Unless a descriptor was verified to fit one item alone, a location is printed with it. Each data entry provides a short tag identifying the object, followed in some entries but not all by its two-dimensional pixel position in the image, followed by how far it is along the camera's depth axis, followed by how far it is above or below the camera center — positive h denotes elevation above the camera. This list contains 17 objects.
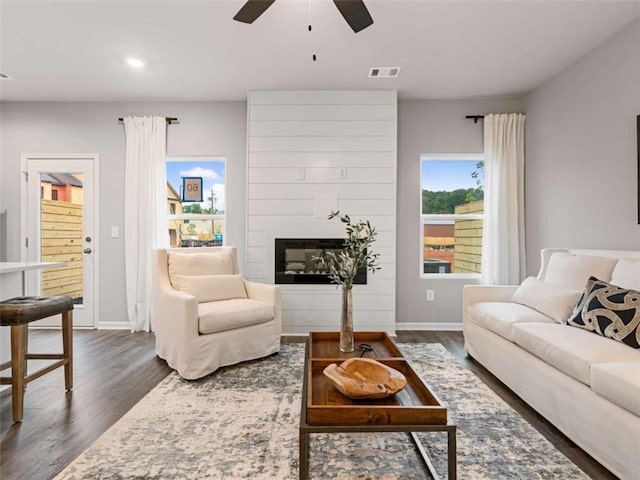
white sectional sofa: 1.54 -0.63
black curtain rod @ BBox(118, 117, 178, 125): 4.17 +1.38
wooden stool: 1.99 -0.51
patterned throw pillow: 1.93 -0.41
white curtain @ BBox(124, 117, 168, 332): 4.10 +0.37
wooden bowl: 1.48 -0.61
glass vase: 2.17 -0.52
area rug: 1.61 -1.03
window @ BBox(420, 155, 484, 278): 4.30 +0.31
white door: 4.21 +0.17
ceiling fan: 1.93 +1.26
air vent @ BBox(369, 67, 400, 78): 3.41 +1.61
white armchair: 2.69 -0.59
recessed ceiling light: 3.23 +1.60
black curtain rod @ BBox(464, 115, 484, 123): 4.13 +1.40
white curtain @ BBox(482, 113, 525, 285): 4.04 +0.45
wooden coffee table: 1.34 -0.68
